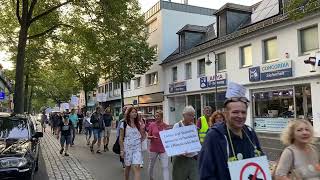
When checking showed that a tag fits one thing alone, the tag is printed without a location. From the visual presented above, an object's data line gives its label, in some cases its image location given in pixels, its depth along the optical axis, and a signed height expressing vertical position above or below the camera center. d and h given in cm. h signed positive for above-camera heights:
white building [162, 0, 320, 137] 1313 +239
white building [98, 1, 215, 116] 2506 +680
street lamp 1805 +211
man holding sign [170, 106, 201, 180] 434 -90
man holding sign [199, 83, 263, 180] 199 -30
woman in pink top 537 -82
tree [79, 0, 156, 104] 1219 +388
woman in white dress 516 -69
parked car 495 -79
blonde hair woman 251 -49
